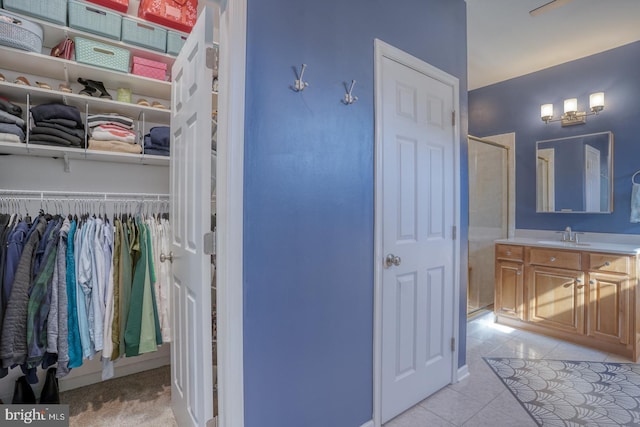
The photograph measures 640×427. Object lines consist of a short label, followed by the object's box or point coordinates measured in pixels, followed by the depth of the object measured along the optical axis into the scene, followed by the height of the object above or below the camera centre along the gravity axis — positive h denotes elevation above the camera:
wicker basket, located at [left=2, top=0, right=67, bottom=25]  1.71 +1.12
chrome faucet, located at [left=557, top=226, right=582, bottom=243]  3.23 -0.24
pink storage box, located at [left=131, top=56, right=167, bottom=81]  2.09 +0.95
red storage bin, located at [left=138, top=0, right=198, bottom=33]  2.07 +1.33
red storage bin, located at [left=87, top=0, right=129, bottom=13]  1.96 +1.30
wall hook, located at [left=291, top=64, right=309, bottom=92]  1.43 +0.58
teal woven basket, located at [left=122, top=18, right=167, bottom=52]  2.01 +1.15
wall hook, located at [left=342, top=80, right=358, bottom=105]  1.61 +0.58
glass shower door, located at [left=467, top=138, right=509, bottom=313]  3.66 +0.00
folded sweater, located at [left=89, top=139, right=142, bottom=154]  1.97 +0.42
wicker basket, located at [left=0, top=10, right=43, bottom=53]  1.68 +0.96
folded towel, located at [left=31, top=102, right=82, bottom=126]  1.83 +0.59
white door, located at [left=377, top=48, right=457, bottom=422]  1.81 -0.14
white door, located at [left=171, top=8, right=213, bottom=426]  1.33 -0.06
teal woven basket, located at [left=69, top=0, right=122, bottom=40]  1.85 +1.15
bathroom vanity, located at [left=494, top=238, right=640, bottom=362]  2.56 -0.72
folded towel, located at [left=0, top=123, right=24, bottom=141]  1.72 +0.46
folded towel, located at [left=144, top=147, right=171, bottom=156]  2.20 +0.42
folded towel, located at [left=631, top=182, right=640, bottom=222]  2.87 +0.08
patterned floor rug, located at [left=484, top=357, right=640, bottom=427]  1.87 -1.20
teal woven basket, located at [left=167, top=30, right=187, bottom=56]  2.15 +1.16
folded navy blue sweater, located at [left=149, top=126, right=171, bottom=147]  2.21 +0.54
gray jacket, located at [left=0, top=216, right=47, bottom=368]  1.56 -0.53
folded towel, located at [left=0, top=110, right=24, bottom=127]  1.71 +0.51
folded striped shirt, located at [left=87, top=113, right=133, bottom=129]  1.99 +0.59
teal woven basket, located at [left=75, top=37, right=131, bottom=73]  1.89 +0.96
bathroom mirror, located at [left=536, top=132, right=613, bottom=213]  3.09 +0.39
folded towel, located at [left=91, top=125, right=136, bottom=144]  1.98 +0.50
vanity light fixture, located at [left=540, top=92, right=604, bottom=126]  3.06 +1.02
